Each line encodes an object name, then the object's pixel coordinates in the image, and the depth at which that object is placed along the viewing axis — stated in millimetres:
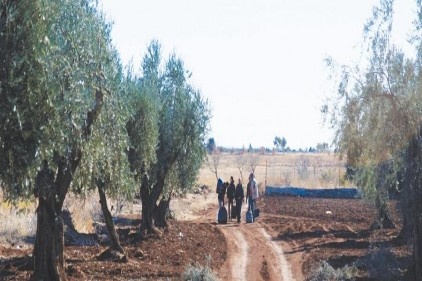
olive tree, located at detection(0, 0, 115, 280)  9938
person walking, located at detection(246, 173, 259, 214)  33188
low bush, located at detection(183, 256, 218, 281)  14953
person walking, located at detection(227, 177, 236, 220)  34631
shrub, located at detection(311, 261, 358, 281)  16062
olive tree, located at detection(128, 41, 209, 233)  26344
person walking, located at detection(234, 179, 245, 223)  33156
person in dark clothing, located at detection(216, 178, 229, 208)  35747
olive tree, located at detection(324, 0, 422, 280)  14914
